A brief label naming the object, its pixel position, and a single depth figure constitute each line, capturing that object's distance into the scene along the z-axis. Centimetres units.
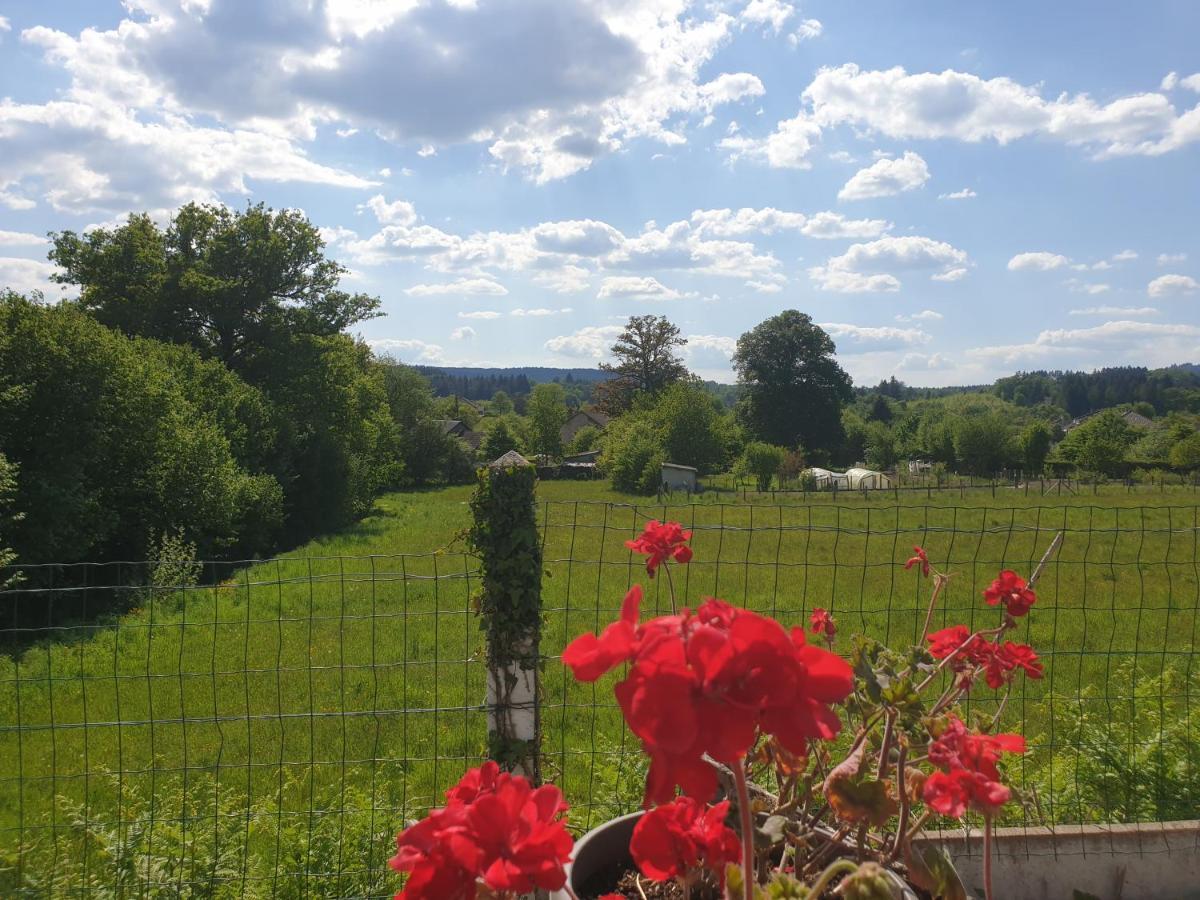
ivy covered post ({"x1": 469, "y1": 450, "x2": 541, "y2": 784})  279
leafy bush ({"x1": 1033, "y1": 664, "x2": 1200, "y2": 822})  332
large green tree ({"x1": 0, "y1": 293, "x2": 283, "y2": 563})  1097
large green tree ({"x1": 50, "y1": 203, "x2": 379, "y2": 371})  2000
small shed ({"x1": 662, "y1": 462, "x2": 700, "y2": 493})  3756
